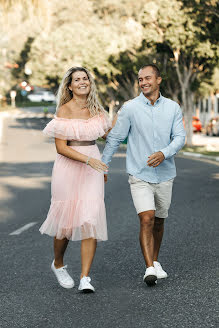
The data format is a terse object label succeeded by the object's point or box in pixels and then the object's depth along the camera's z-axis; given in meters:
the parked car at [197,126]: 49.62
